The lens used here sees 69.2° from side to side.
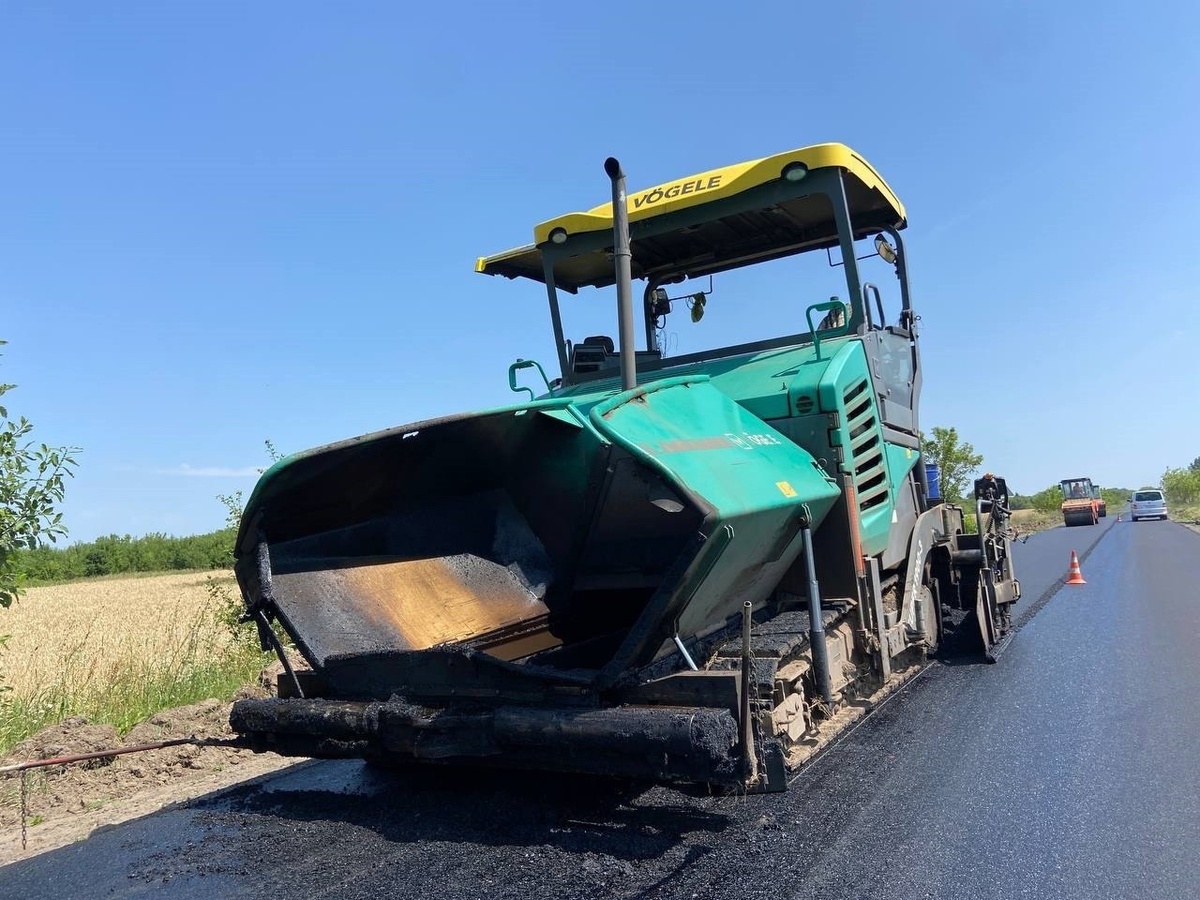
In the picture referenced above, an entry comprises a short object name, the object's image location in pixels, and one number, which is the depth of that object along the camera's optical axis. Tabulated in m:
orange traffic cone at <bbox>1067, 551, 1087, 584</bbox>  13.05
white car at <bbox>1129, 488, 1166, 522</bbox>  42.84
